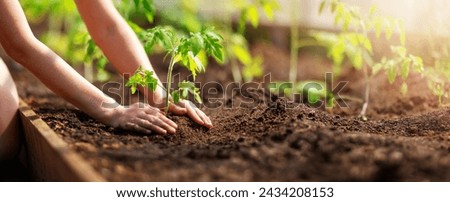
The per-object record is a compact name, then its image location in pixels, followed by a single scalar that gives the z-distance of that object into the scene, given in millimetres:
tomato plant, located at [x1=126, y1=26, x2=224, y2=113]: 2014
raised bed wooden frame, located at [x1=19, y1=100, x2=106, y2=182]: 1512
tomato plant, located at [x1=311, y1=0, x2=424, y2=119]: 2398
